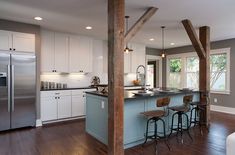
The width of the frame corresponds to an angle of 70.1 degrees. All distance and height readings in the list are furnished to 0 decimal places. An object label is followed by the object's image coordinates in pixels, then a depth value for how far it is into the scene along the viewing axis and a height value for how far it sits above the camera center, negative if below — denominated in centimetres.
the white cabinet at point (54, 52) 500 +79
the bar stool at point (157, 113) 310 -68
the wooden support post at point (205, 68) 469 +26
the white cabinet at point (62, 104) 475 -81
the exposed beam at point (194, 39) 425 +101
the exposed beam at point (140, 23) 303 +107
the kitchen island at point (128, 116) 327 -81
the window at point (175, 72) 807 +25
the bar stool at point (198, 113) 419 -99
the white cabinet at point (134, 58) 695 +81
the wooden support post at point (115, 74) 267 +5
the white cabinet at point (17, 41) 410 +92
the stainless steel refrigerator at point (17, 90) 405 -31
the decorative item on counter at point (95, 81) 627 -14
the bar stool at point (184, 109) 358 -68
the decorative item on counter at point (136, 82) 726 -21
